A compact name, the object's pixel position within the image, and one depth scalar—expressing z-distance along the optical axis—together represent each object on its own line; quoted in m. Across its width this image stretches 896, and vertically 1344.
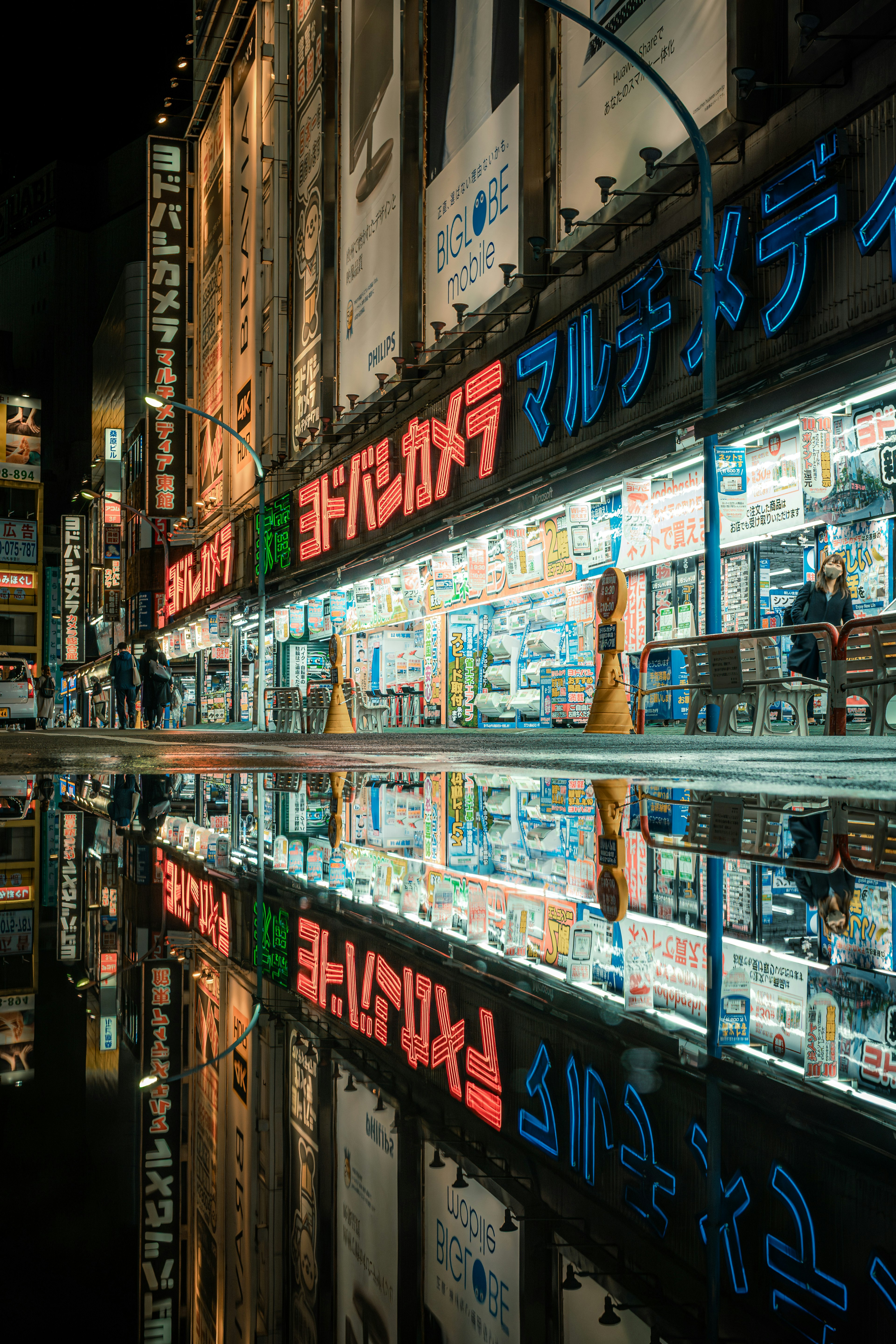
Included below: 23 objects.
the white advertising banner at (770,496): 12.84
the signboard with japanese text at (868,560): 12.81
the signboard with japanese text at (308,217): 27.72
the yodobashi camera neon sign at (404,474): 18.56
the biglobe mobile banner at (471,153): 17.61
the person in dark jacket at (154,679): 26.16
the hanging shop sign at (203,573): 37.00
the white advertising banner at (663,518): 14.83
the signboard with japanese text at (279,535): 30.22
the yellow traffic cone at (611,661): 14.09
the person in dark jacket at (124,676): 27.28
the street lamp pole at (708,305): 11.32
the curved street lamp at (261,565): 26.58
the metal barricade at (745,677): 11.07
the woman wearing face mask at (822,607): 11.98
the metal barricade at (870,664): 9.49
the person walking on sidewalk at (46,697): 42.22
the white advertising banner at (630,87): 12.49
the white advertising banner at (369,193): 22.25
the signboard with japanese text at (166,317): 41.25
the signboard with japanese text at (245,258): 33.12
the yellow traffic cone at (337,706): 21.80
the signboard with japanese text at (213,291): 37.56
